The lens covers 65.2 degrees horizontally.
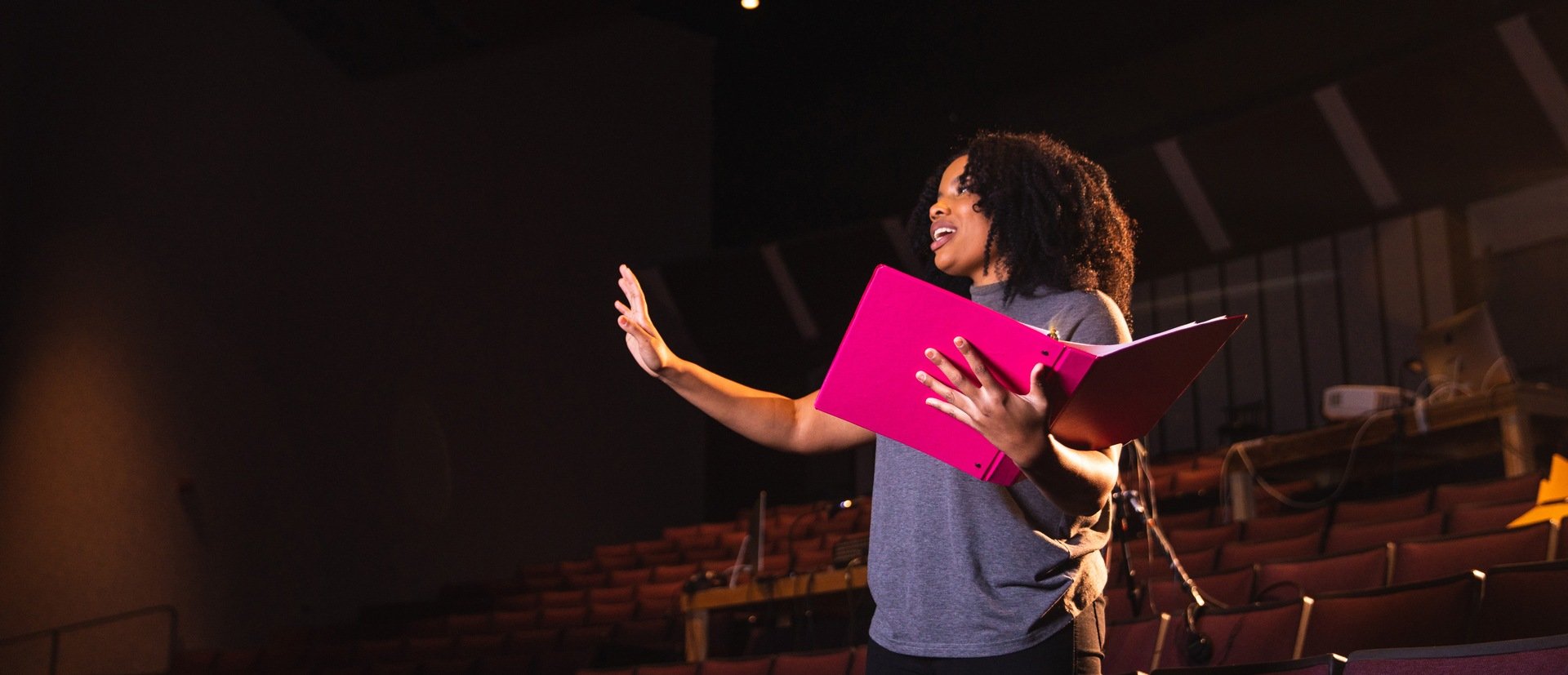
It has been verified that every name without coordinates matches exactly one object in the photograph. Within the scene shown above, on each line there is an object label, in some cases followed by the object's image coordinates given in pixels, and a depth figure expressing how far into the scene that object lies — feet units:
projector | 15.26
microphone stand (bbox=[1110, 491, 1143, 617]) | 8.85
